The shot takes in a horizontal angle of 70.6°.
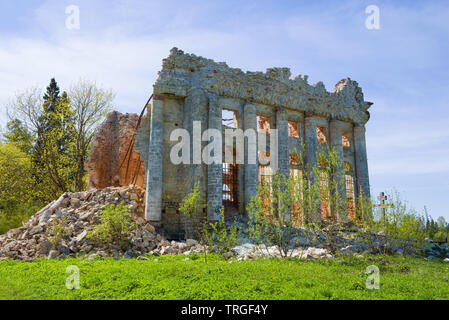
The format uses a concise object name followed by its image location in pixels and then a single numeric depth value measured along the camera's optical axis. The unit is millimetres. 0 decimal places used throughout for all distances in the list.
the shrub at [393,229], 10688
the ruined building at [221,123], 15023
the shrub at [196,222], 14039
